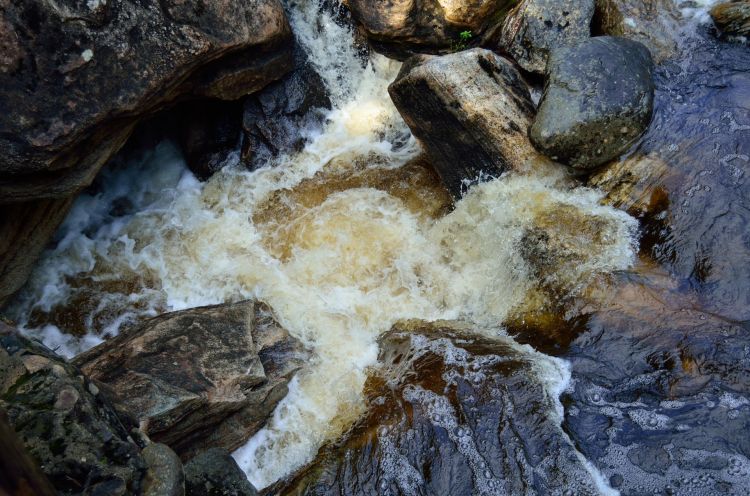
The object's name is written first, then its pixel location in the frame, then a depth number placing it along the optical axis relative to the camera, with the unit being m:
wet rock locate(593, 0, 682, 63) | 6.03
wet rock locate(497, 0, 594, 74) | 6.19
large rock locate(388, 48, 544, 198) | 5.64
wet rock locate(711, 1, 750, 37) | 5.91
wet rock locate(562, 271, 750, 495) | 3.61
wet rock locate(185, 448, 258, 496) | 3.46
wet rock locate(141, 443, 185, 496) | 2.75
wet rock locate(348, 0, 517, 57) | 6.54
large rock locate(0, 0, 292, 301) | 4.38
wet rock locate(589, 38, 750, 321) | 4.54
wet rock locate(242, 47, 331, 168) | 6.75
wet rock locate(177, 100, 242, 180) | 6.85
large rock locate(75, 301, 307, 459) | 3.99
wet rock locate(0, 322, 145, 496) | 2.57
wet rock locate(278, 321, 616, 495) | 3.73
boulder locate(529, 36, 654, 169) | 5.32
